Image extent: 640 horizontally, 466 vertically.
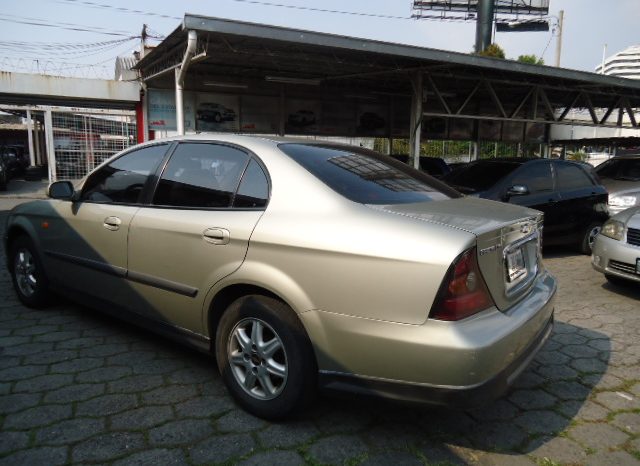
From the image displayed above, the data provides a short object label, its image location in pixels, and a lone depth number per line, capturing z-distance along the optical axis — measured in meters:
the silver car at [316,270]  2.17
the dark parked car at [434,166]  12.32
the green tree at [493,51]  32.28
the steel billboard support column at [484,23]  32.72
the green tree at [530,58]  36.25
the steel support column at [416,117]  11.48
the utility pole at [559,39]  29.63
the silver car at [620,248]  4.93
